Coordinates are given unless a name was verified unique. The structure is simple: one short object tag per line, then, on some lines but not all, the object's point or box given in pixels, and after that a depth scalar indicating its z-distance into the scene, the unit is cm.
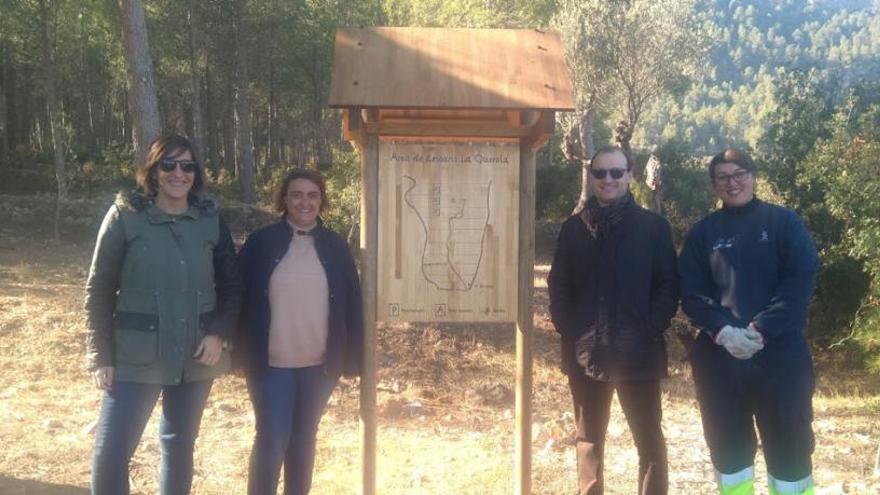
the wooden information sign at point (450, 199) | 386
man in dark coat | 343
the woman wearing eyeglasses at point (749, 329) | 327
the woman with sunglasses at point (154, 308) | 318
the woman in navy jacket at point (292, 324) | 347
